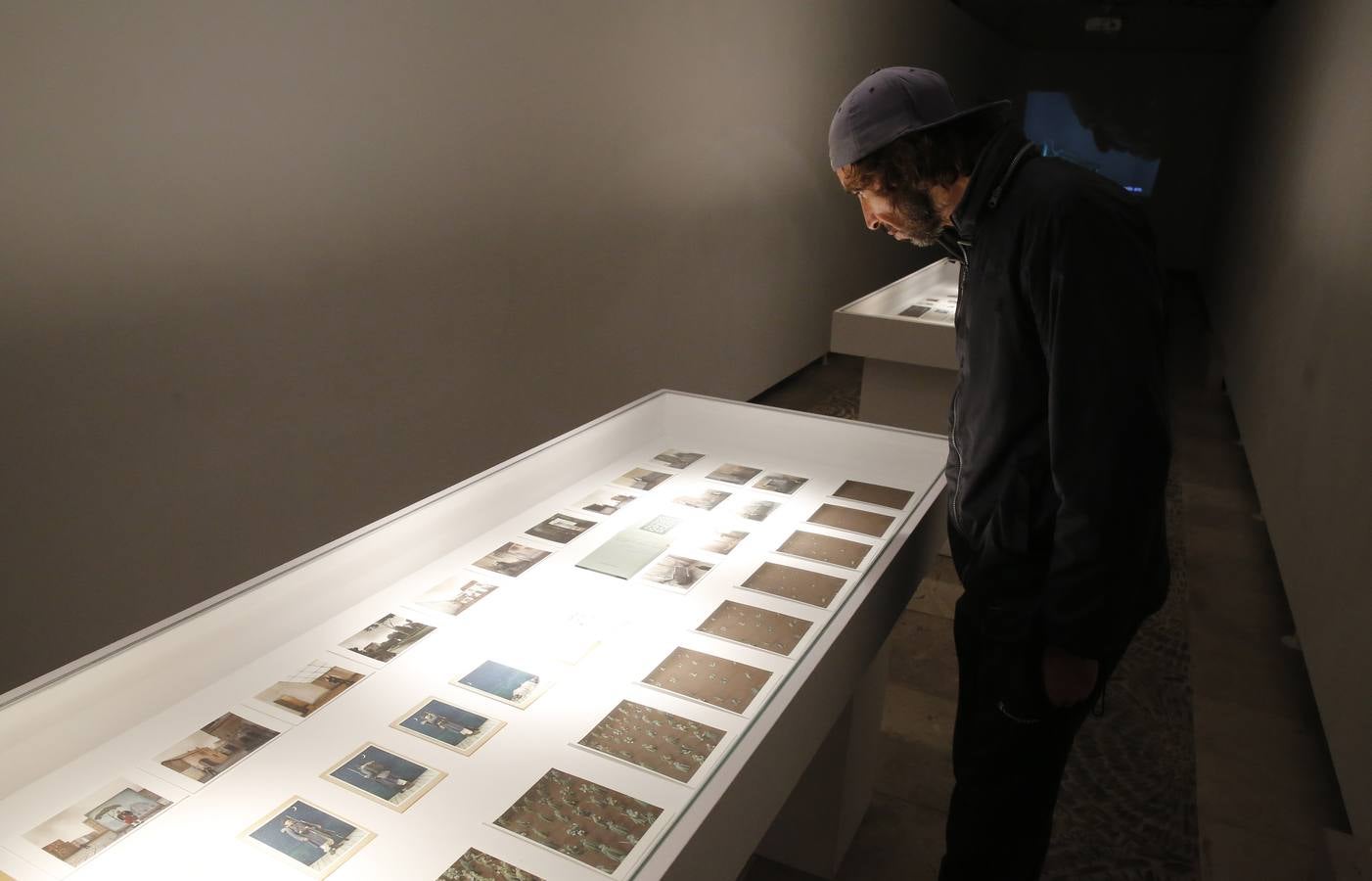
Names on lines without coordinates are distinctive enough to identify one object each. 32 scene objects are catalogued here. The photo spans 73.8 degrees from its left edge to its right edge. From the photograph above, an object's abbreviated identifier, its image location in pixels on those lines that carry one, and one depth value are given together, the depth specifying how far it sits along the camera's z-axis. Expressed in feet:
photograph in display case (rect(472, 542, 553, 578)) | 5.55
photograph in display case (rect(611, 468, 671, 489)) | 7.02
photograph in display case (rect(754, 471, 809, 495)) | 7.05
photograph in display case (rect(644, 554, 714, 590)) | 5.48
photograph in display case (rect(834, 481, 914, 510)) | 6.73
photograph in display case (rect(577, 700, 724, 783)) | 3.81
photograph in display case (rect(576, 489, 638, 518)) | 6.51
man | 4.23
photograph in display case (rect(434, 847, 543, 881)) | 3.24
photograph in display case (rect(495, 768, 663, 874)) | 3.34
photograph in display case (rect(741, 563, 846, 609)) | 5.26
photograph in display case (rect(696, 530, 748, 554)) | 5.96
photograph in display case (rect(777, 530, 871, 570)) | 5.76
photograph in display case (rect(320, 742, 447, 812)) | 3.63
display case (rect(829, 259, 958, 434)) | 11.96
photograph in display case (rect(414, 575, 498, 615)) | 5.08
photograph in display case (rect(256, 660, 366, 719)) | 4.20
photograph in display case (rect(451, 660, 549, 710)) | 4.29
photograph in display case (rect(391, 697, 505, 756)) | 3.97
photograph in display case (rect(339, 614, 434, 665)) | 4.64
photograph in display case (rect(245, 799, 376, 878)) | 3.30
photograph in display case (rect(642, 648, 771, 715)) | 4.27
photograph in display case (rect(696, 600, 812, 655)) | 4.77
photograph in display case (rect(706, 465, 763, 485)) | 7.23
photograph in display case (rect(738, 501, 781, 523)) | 6.51
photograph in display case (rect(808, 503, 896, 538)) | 6.24
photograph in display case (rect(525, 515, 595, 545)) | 6.04
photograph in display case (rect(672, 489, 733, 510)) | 6.67
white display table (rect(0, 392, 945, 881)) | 3.40
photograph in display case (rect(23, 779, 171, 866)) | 3.32
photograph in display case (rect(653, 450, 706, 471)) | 7.52
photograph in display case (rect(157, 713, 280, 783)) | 3.76
